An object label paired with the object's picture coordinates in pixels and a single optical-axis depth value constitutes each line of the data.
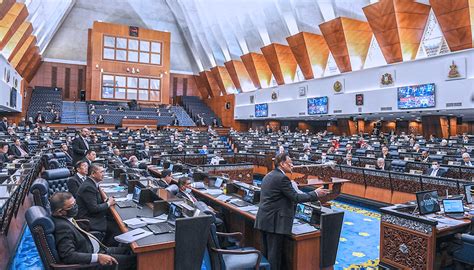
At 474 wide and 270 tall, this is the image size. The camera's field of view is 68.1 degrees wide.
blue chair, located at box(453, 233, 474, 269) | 3.57
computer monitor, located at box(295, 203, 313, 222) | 3.96
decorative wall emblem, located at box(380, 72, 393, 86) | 18.60
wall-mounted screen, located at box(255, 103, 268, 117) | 28.02
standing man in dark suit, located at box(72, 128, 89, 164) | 8.01
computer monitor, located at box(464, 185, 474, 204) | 5.05
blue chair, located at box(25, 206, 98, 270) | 2.74
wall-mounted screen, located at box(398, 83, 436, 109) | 16.59
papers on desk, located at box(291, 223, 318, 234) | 3.64
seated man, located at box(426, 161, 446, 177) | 8.20
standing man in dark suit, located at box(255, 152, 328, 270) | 3.53
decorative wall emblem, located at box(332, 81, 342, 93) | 21.55
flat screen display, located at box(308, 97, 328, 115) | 22.52
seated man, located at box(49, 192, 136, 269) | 2.86
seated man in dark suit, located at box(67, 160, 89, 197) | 4.86
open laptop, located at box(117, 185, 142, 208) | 4.51
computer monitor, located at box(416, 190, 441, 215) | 4.31
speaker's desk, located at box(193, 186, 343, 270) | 3.58
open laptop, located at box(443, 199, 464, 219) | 4.40
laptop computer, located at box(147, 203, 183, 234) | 3.46
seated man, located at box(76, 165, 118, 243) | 4.15
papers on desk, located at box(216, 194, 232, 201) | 5.09
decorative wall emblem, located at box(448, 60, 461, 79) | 15.60
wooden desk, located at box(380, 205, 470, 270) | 3.79
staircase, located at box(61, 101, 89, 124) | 25.09
